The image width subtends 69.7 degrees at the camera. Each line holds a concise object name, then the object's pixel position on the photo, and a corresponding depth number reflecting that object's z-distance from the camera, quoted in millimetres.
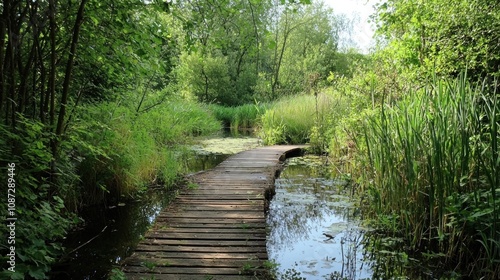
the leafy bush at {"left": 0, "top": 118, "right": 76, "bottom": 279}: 2209
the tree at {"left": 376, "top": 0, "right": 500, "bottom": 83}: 3764
